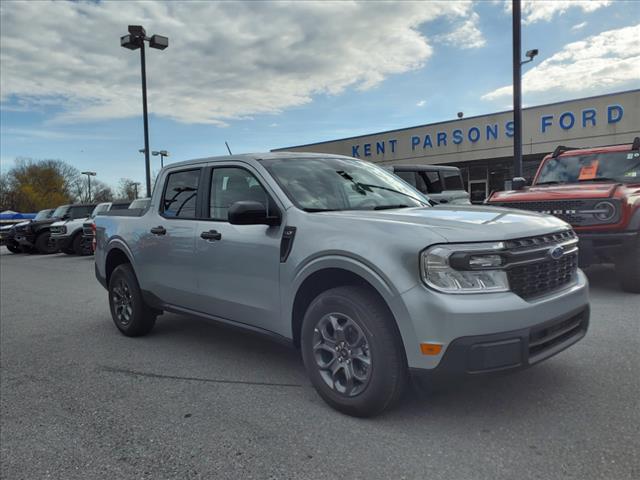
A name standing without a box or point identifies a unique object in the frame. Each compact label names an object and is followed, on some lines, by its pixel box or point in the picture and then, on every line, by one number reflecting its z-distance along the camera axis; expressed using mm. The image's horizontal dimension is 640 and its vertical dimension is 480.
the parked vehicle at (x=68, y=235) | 17344
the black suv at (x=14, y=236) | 19984
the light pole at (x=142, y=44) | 17516
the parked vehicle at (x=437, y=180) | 11309
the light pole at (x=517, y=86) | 11523
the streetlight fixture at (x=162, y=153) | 38594
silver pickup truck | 2873
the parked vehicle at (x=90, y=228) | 16194
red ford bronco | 6484
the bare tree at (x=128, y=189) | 87750
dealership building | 21078
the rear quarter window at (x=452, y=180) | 12742
